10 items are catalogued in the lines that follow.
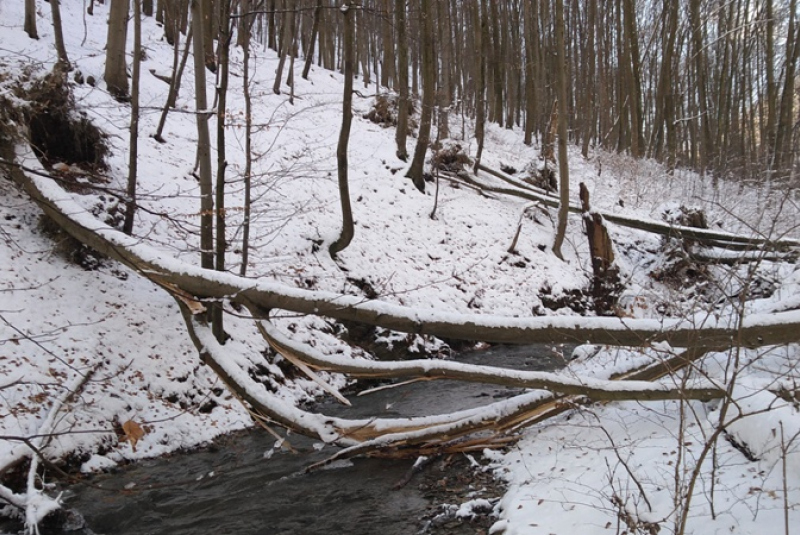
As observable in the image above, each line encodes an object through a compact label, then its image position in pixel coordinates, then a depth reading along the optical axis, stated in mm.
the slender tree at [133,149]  7612
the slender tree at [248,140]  7480
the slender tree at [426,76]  13273
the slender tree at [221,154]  6973
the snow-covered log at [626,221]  12961
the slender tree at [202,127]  6695
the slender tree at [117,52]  10539
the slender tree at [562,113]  12766
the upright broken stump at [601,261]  12547
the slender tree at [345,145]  9750
